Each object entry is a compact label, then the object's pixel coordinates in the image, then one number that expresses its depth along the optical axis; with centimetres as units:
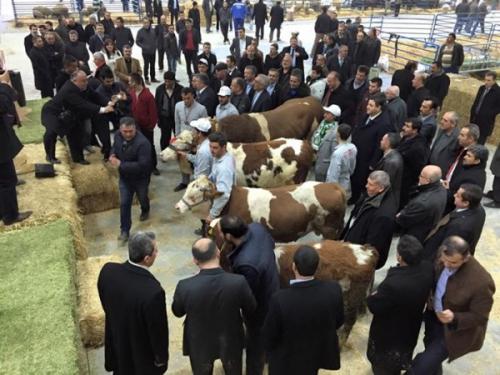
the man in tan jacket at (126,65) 980
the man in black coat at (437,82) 898
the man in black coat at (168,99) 795
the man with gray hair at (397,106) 743
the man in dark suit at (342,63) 1059
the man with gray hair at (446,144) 614
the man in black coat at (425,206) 480
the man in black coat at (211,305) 327
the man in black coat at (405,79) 922
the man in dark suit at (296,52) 1118
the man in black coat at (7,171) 533
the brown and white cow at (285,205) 544
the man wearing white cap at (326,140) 671
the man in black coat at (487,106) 853
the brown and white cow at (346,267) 424
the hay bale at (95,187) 708
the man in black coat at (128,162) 614
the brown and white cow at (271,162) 673
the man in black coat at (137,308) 323
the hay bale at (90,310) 454
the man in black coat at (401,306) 350
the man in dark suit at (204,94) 812
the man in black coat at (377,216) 452
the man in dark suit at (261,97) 845
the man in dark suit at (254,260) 364
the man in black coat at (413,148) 605
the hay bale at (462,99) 1039
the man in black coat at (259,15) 1805
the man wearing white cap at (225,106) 766
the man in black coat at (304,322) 309
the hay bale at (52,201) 551
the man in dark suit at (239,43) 1291
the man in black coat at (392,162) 557
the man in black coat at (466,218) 429
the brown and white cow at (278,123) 762
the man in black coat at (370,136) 660
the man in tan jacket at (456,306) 353
